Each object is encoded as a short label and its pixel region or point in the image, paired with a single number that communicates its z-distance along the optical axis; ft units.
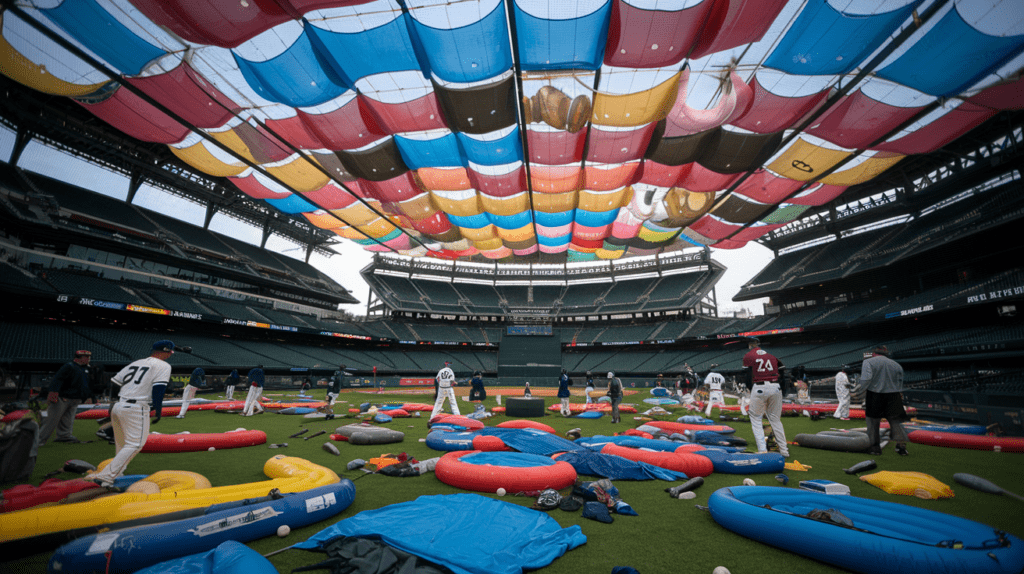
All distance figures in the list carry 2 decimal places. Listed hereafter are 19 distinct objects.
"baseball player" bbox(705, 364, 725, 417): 43.32
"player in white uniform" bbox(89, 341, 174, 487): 15.38
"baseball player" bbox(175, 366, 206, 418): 37.14
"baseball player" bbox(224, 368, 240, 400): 48.21
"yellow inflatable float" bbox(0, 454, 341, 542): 9.50
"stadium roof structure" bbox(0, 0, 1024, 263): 27.66
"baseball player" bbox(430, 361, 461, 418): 38.09
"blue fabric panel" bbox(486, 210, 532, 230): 61.21
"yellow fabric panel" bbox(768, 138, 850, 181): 42.39
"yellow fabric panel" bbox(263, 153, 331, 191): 47.50
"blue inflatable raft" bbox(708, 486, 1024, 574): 8.30
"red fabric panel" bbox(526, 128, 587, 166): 40.98
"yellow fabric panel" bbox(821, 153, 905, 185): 45.18
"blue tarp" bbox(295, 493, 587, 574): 9.36
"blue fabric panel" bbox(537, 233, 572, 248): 72.49
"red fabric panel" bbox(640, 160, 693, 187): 46.14
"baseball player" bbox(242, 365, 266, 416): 40.04
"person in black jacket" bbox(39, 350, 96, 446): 21.67
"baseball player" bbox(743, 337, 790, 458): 21.97
